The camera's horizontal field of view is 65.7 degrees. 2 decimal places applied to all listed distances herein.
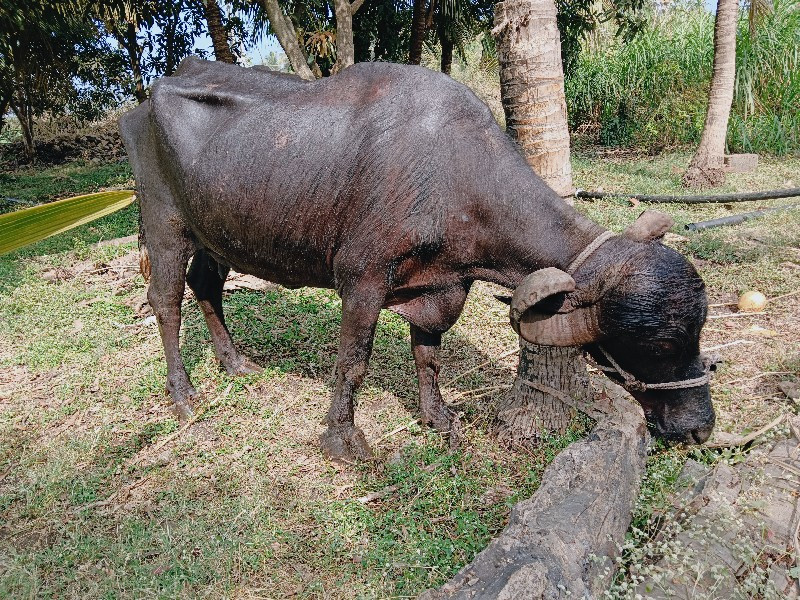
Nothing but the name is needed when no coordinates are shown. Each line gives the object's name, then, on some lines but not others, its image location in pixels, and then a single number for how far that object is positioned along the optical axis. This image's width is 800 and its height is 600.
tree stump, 3.55
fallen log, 2.11
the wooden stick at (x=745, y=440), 3.38
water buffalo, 2.75
